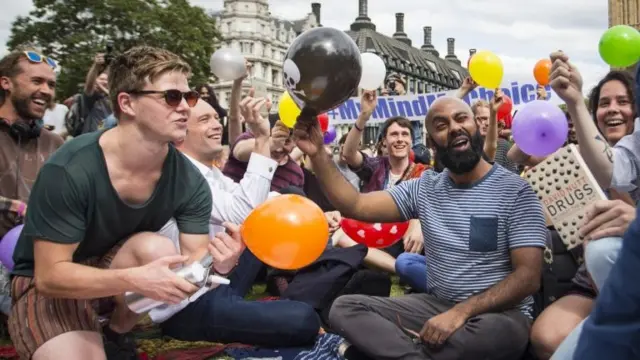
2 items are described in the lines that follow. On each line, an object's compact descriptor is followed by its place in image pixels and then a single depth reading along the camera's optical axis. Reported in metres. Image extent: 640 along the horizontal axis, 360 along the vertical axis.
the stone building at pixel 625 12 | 42.38
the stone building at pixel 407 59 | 76.88
